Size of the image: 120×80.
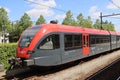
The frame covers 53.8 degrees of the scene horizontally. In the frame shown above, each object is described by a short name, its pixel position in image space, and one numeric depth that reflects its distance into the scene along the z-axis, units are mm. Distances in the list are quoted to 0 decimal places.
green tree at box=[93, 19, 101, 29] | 39928
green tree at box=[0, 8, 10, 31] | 30038
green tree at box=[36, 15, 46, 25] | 31550
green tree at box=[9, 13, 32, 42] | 31159
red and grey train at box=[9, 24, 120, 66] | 6541
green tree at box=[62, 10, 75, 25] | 28412
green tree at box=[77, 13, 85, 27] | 30358
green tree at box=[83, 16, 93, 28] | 30693
